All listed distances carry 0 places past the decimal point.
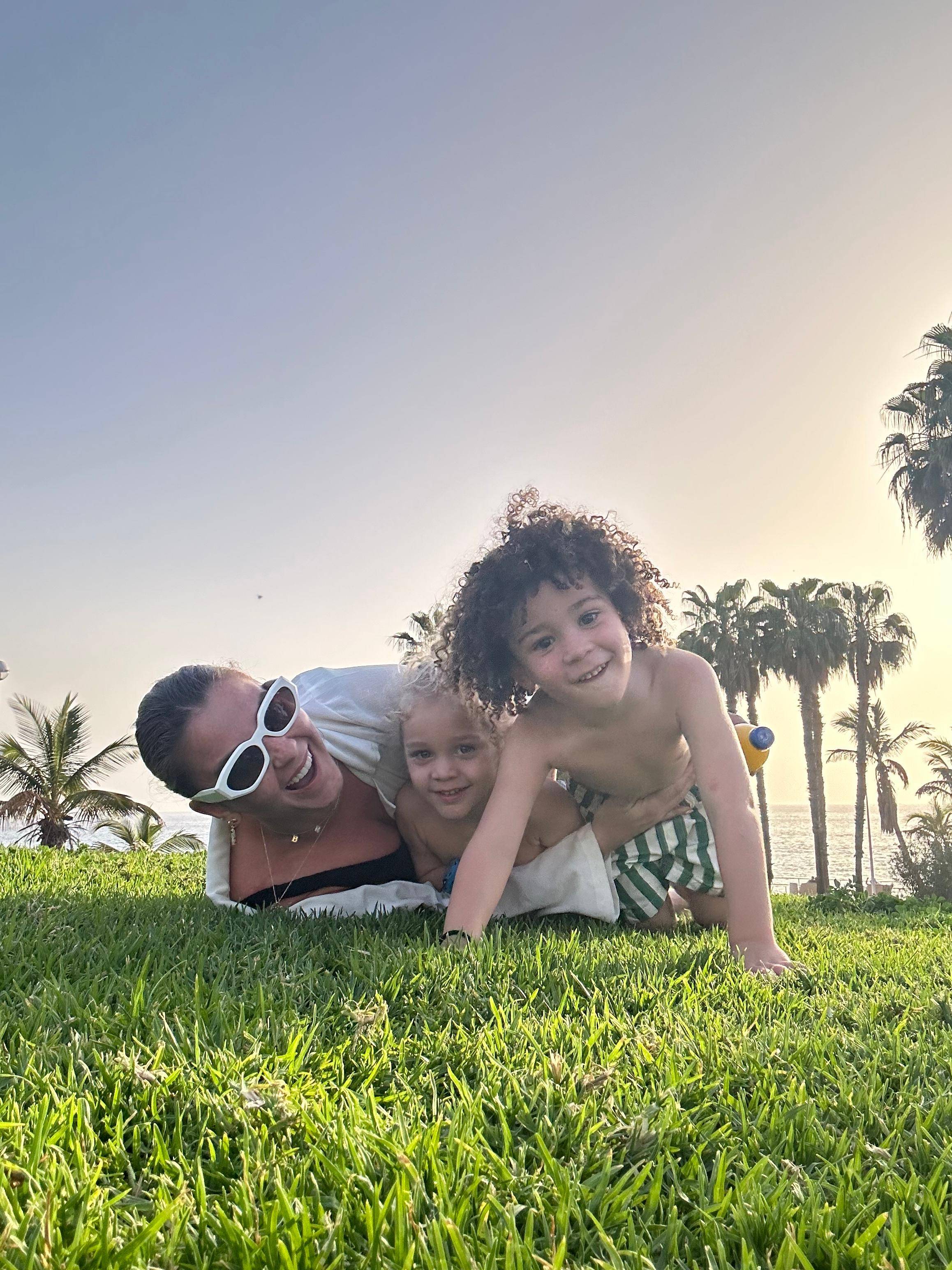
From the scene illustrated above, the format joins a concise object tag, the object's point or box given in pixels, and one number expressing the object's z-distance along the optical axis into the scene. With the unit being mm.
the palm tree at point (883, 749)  38531
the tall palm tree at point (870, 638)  33375
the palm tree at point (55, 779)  25625
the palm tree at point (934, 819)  30438
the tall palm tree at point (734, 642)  33906
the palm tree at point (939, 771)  33531
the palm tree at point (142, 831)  23062
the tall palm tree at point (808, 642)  32688
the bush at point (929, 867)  20328
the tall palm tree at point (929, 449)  21625
